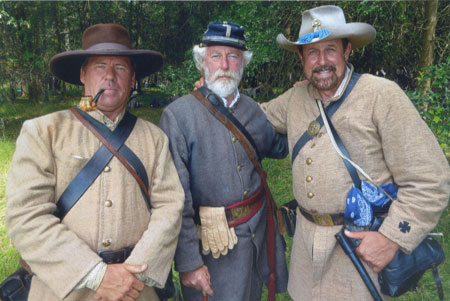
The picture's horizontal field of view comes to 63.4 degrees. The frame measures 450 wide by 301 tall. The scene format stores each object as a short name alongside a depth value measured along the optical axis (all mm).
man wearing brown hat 1981
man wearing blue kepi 2629
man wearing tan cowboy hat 2293
